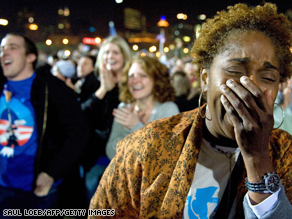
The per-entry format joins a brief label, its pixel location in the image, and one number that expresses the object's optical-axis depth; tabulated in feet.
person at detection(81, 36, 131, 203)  9.08
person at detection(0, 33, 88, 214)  7.14
